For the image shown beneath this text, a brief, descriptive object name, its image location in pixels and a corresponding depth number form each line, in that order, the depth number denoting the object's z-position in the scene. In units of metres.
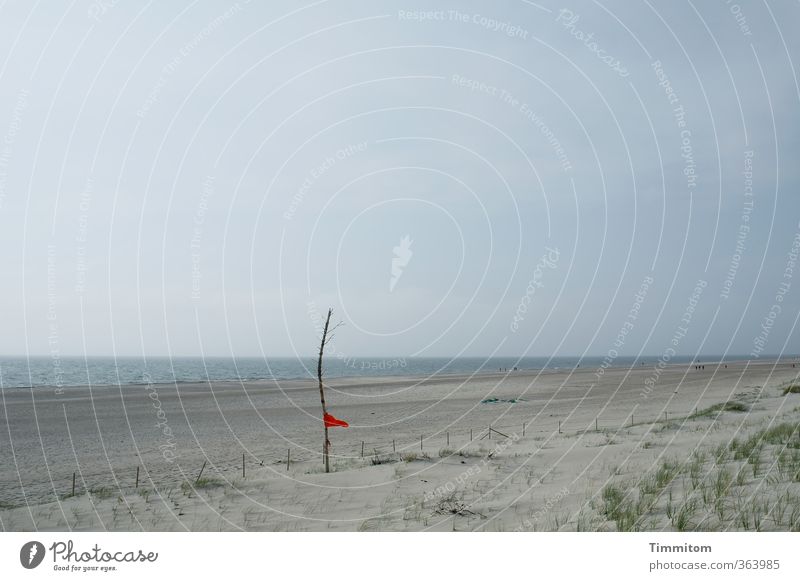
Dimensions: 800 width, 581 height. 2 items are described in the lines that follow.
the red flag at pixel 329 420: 14.24
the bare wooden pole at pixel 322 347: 14.84
